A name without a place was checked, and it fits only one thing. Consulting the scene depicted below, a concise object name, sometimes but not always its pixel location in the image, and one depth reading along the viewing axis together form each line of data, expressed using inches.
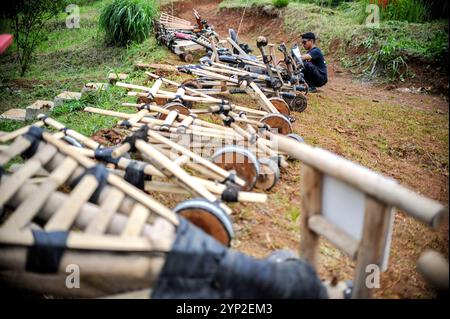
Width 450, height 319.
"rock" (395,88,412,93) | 380.5
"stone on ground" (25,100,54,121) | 288.2
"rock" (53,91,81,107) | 313.1
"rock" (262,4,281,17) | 633.0
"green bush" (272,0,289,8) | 625.3
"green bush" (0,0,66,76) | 441.1
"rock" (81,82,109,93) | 338.6
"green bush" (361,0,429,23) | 467.5
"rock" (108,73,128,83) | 376.5
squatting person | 350.9
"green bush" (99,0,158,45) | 522.9
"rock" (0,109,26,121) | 286.8
